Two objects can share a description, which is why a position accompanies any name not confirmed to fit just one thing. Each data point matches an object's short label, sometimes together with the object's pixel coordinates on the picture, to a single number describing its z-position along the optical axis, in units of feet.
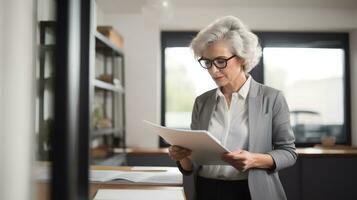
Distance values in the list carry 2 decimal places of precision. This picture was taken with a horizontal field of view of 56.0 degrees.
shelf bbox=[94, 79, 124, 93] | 7.31
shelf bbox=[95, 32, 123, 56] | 7.17
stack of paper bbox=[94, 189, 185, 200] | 3.00
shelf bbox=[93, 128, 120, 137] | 7.65
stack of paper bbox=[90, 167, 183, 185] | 3.85
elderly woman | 3.42
